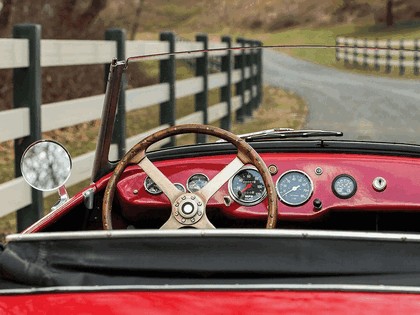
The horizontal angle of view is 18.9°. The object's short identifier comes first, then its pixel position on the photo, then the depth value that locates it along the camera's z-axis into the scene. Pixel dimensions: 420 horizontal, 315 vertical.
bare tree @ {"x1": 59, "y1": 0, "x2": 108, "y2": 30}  18.53
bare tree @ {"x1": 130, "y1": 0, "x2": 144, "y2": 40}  21.27
